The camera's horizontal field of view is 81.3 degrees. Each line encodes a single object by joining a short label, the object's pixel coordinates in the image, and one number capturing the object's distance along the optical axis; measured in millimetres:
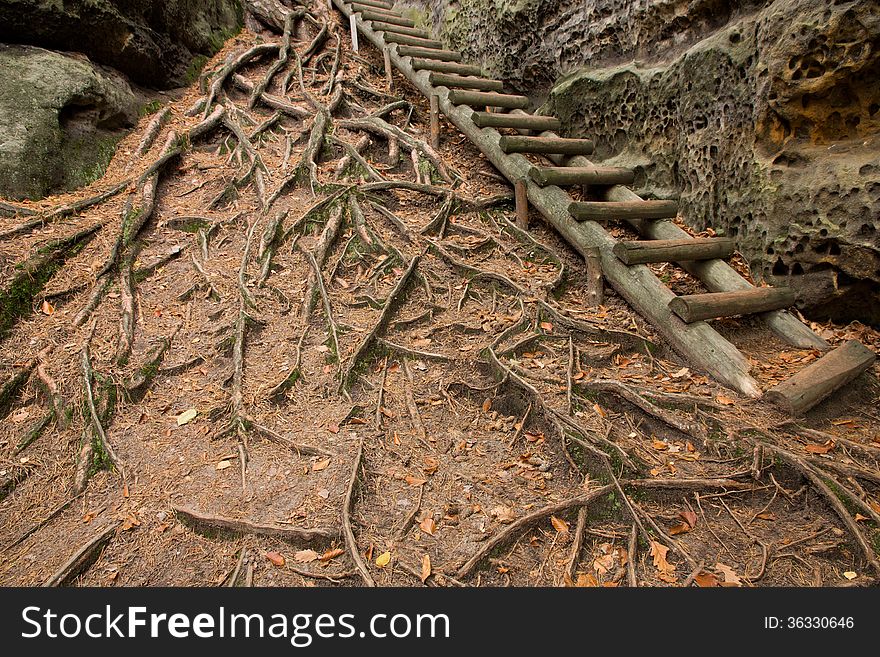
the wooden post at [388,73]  7622
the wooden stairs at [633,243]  3428
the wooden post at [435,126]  6406
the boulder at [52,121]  4871
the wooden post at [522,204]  5301
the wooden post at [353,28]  8400
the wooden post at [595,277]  4410
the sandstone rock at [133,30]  5422
